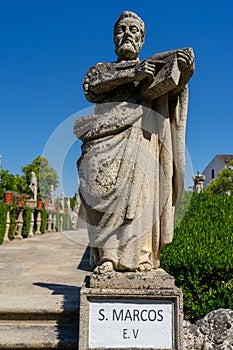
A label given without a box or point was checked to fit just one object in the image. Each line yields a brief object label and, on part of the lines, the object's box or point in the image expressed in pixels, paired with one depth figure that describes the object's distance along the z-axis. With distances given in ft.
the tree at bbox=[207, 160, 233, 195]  102.68
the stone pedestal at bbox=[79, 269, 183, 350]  8.73
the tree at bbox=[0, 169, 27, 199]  114.32
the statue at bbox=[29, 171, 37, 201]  69.02
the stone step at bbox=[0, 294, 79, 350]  9.32
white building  154.92
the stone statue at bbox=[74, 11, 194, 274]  9.41
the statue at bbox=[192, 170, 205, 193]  56.99
